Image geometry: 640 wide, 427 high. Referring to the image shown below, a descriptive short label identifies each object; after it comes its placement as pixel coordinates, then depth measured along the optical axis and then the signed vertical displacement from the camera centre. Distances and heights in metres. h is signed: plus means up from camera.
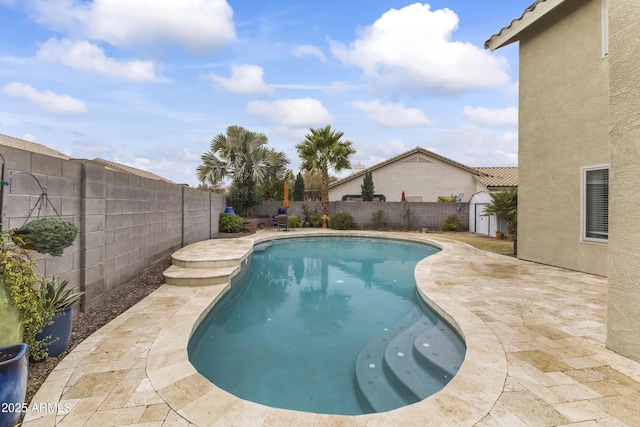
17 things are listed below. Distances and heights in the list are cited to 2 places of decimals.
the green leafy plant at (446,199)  19.62 +1.02
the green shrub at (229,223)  14.09 -0.49
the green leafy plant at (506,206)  11.30 +0.34
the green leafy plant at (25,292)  2.33 -0.66
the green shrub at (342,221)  17.09 -0.43
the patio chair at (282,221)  16.14 -0.42
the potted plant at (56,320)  2.91 -1.11
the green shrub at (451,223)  16.98 -0.54
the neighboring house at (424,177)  21.77 +2.81
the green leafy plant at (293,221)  17.94 -0.47
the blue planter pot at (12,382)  1.88 -1.13
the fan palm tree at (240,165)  16.59 +2.73
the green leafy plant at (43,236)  2.70 -0.22
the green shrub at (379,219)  18.03 -0.31
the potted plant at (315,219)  18.36 -0.35
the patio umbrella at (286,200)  16.73 +0.77
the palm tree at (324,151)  16.94 +3.63
